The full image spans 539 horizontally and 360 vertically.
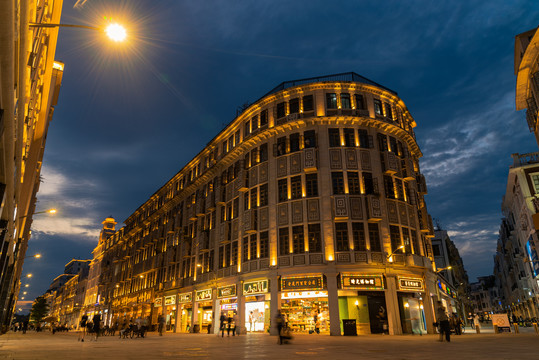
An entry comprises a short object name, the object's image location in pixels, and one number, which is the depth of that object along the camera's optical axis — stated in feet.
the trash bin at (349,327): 78.89
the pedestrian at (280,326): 57.31
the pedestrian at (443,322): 59.11
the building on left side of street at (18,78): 22.59
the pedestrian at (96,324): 78.61
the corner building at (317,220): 88.43
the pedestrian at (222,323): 88.11
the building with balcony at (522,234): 135.85
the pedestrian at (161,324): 111.11
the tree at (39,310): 312.27
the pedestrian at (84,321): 75.95
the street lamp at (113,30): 24.53
